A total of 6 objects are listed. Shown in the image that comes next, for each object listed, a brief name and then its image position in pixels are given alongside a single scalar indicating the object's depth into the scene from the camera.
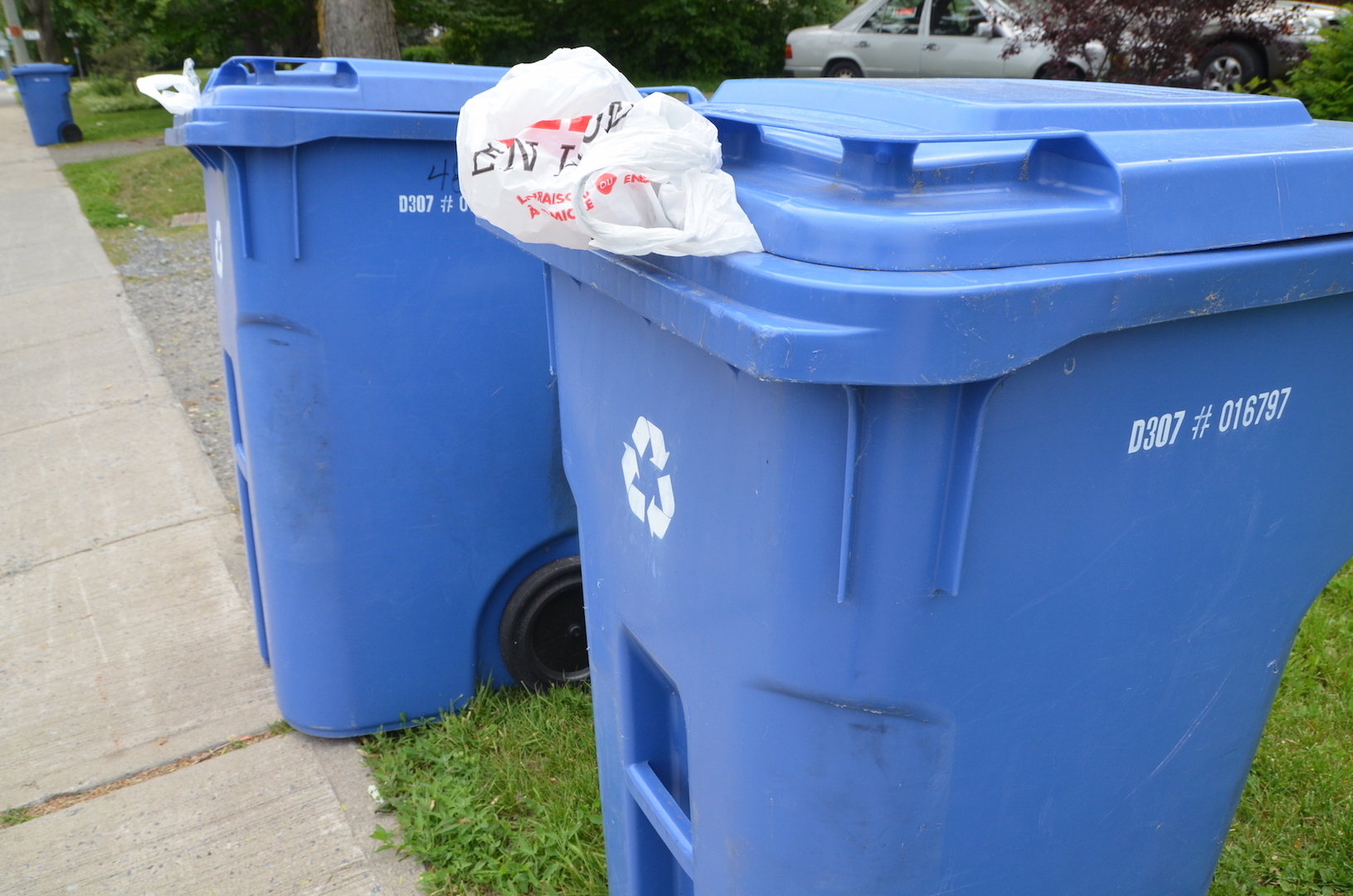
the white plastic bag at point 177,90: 2.65
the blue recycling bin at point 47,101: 14.40
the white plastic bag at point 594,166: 1.20
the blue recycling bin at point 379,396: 2.37
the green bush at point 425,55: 16.97
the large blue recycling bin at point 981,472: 1.13
